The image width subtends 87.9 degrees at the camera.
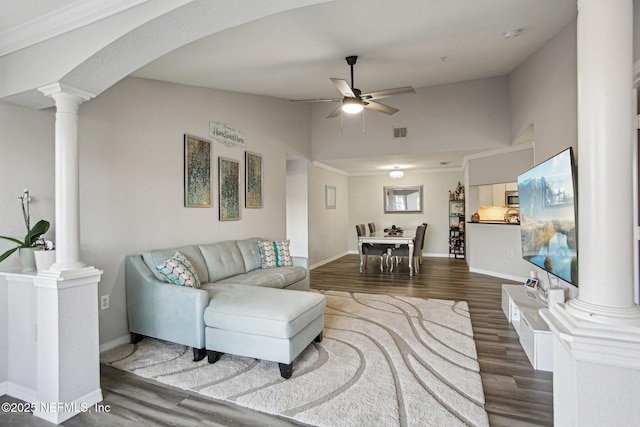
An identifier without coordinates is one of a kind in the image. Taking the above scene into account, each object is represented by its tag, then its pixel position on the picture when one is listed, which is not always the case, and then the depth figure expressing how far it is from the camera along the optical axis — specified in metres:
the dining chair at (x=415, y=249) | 6.59
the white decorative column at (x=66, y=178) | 2.12
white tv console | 2.53
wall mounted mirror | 9.27
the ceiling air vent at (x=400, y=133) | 6.31
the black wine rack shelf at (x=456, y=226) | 8.69
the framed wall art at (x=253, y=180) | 4.93
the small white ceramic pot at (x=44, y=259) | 2.16
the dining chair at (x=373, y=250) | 6.77
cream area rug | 2.02
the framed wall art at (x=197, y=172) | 3.86
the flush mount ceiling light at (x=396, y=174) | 8.41
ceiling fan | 3.69
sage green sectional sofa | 2.75
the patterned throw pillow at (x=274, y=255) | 4.53
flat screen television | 2.38
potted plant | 2.25
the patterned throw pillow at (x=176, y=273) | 2.96
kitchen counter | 5.89
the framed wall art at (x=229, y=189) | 4.42
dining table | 6.40
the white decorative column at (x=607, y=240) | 1.09
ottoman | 2.45
